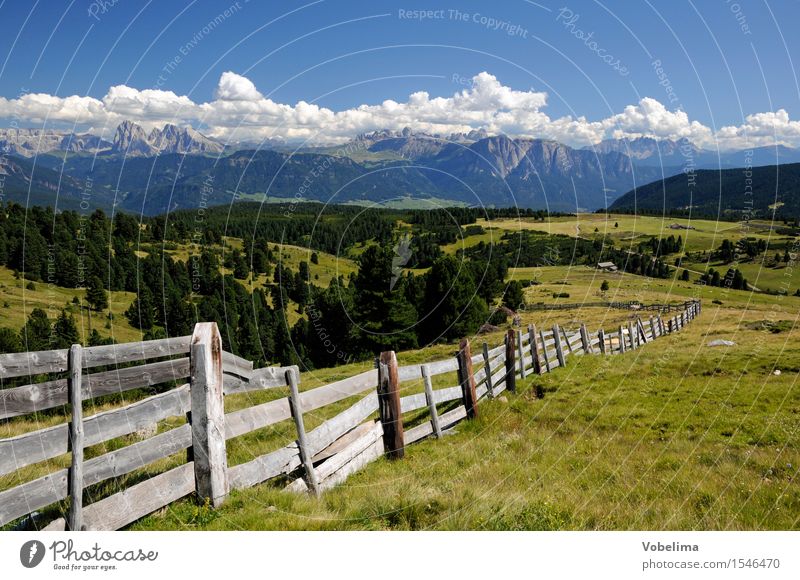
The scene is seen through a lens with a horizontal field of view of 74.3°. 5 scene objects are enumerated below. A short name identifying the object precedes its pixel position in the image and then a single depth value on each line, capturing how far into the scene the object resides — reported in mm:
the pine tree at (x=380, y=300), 49656
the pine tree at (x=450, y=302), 59469
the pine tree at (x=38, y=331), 84706
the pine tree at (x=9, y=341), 84062
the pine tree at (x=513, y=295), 90000
